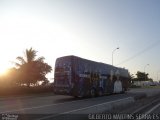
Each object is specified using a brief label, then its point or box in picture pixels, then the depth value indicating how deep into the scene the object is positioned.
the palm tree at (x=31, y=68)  24.81
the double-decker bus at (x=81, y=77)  11.92
